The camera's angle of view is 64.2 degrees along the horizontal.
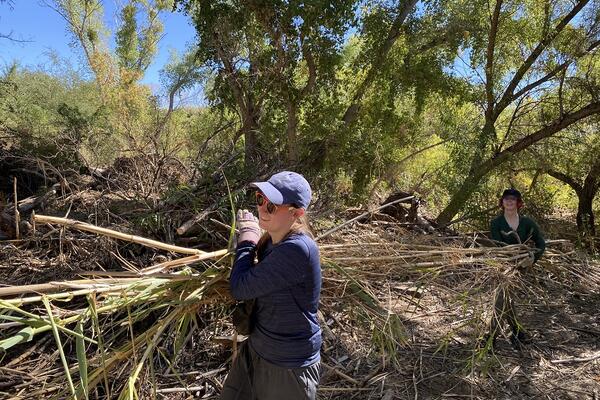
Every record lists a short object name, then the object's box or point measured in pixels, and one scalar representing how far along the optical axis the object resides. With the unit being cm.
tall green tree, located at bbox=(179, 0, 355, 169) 625
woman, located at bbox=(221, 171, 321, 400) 161
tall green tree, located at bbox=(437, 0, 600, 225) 769
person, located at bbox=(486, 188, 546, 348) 358
